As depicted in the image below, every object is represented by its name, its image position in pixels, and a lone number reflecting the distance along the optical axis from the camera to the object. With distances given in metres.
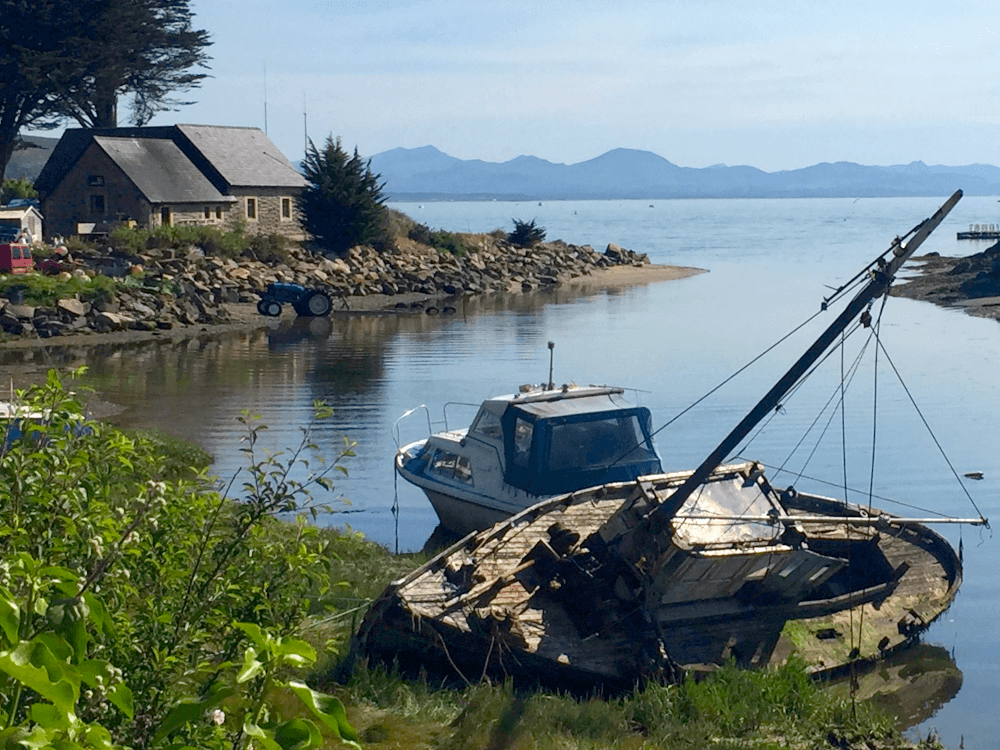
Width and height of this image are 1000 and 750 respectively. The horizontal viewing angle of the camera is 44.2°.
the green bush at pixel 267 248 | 67.75
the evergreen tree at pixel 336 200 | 72.81
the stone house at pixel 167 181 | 67.44
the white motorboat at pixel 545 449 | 19.92
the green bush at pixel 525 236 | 93.38
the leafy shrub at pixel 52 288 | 48.34
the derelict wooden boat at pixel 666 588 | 13.66
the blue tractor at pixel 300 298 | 58.38
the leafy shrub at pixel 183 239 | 62.44
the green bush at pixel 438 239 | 83.06
